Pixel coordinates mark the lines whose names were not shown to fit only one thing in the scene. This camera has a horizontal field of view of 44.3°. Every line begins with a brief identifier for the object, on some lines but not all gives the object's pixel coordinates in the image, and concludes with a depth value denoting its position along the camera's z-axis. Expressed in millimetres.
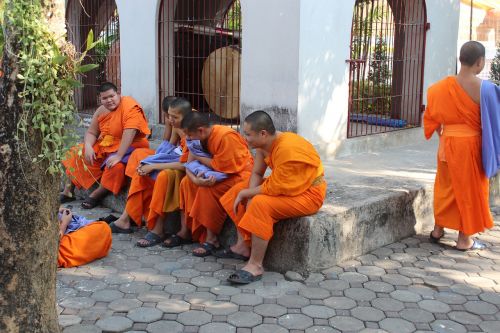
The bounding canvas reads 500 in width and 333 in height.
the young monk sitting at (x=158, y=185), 5211
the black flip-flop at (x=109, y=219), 5773
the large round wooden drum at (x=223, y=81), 8578
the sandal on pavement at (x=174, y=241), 5168
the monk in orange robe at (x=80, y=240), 4645
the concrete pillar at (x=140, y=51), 8414
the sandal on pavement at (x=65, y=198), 6652
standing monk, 4820
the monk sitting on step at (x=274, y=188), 4301
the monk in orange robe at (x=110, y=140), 5934
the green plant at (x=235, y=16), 9767
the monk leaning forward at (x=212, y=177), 4824
